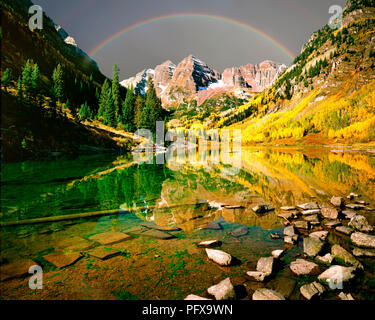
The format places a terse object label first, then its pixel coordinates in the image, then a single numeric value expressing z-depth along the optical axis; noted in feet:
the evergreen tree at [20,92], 158.18
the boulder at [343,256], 19.74
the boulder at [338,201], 40.53
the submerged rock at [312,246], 22.26
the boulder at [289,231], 27.19
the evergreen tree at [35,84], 170.07
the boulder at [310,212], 35.36
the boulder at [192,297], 15.78
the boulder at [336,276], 17.26
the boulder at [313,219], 30.86
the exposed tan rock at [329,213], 32.68
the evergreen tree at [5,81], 175.40
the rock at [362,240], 23.39
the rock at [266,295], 15.44
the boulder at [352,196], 46.57
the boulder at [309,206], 38.39
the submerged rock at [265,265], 19.14
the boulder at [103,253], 22.92
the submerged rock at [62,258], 21.61
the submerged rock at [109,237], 26.86
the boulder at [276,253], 22.22
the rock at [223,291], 15.79
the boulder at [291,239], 25.51
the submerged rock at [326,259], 20.68
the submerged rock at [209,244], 25.48
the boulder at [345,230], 26.85
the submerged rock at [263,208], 38.62
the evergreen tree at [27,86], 166.49
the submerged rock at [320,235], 25.89
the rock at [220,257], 21.22
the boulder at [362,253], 21.60
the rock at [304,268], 19.31
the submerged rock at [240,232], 28.84
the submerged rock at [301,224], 29.65
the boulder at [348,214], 32.84
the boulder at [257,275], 18.40
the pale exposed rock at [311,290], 15.80
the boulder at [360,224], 27.22
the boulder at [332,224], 29.55
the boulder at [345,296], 15.67
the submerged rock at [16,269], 19.36
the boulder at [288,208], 39.32
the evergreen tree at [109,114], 277.64
